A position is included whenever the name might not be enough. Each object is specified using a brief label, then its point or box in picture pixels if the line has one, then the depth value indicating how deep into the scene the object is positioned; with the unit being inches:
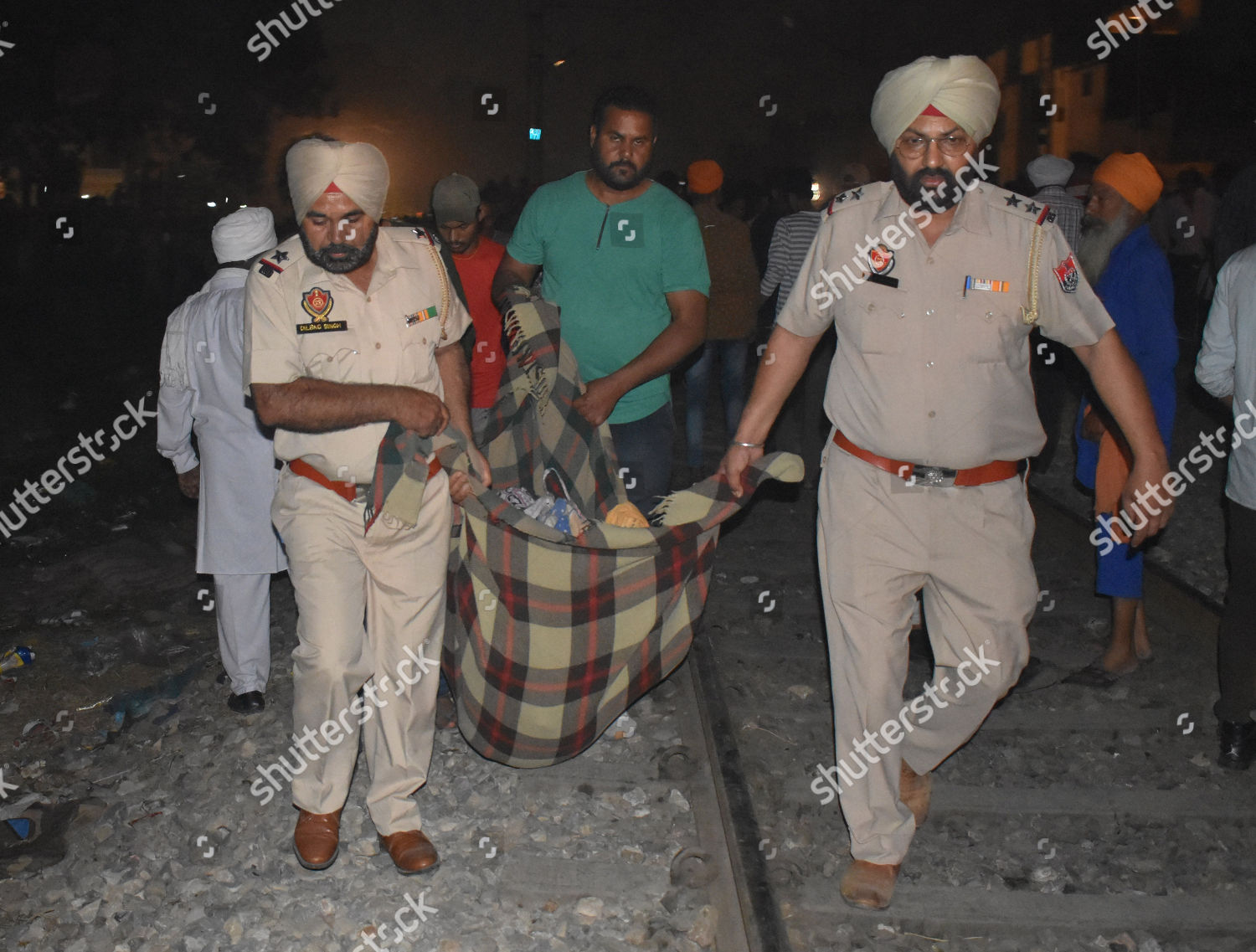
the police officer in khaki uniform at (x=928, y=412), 146.9
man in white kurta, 205.9
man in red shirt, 234.7
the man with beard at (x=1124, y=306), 212.1
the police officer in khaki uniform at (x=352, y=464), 154.1
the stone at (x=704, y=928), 151.8
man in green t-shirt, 202.5
